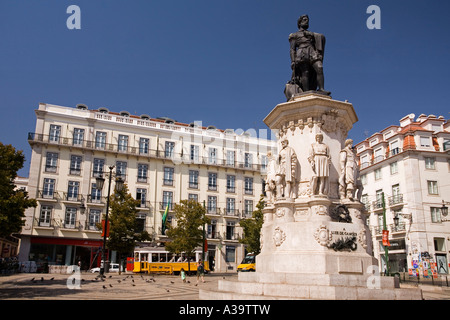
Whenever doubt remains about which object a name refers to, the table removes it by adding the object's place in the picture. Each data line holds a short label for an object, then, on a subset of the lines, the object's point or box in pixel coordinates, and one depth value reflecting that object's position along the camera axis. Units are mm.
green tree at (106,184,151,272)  32500
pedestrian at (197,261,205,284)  24328
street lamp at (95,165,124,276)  20766
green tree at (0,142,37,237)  18875
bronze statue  11297
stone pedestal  8172
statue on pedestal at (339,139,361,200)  9977
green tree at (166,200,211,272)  33812
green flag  41062
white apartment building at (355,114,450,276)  34406
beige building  40500
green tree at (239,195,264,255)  38375
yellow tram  33000
